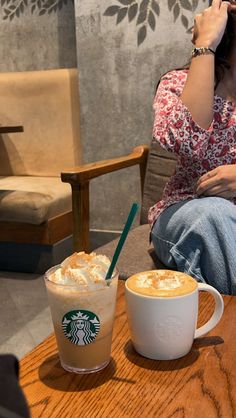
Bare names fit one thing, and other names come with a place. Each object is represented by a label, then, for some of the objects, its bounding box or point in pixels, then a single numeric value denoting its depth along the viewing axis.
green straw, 0.72
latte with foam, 0.78
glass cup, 0.73
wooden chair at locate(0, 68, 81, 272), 2.87
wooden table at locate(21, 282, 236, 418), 0.70
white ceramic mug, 0.77
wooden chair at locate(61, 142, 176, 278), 1.54
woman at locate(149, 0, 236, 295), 1.25
